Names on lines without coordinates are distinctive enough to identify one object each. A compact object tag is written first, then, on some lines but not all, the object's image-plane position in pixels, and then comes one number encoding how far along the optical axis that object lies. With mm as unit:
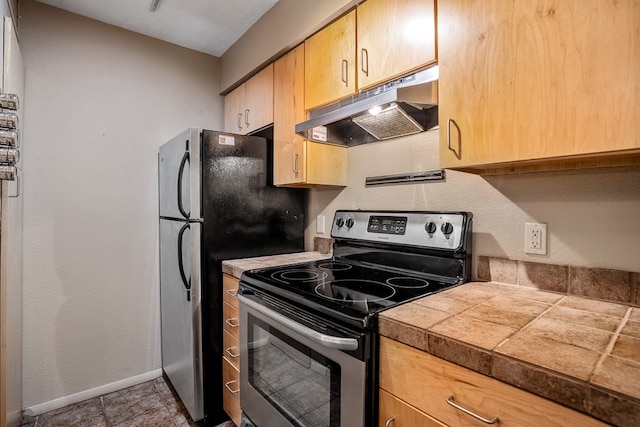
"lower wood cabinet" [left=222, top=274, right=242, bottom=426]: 1675
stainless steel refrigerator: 1796
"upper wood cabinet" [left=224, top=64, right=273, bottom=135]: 2109
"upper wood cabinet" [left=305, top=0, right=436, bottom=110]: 1244
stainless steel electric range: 939
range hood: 1222
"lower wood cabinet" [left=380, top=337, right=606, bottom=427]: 627
